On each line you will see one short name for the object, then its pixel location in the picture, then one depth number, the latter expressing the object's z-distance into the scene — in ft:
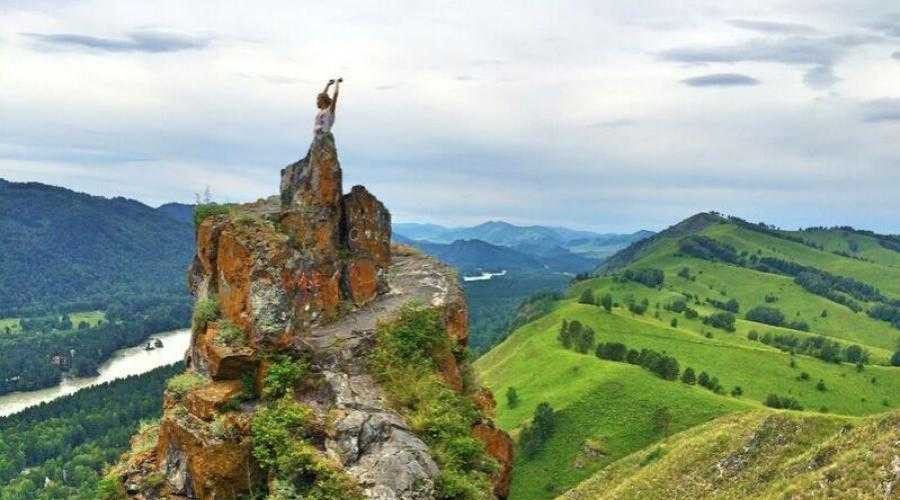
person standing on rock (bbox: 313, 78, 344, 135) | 90.02
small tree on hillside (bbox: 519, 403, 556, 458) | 391.04
